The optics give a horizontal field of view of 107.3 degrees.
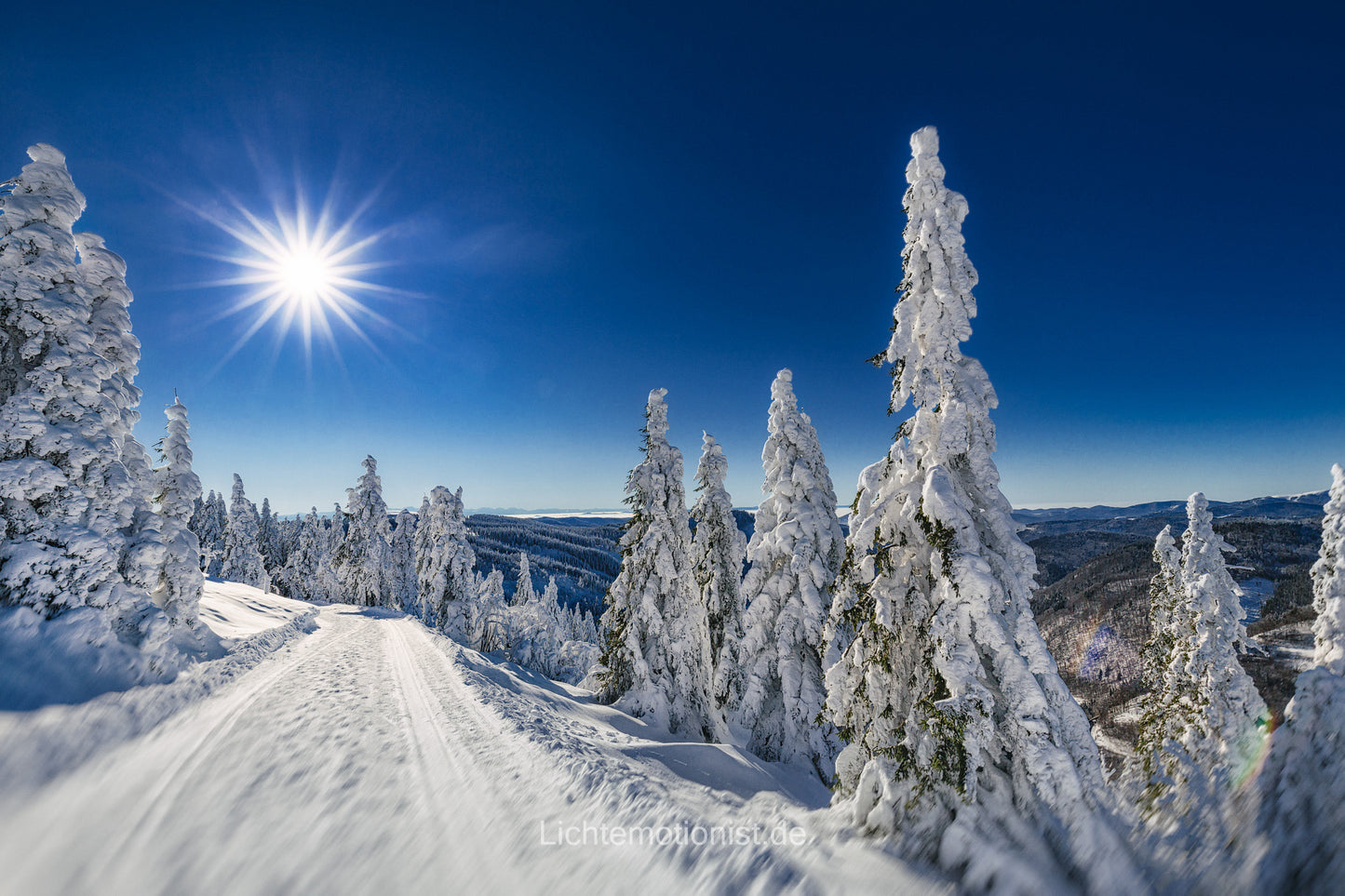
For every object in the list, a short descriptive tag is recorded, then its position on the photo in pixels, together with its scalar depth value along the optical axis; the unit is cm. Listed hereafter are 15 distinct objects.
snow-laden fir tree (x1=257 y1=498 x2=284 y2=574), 9027
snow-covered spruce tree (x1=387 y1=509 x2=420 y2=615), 4953
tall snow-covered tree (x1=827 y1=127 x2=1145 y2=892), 493
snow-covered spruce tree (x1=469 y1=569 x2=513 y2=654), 3788
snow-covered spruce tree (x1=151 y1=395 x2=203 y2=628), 1655
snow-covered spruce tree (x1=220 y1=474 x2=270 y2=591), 5922
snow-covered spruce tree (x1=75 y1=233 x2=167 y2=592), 1280
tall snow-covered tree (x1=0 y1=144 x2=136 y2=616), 1093
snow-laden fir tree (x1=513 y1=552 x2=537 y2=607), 6941
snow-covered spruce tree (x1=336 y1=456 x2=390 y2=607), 4775
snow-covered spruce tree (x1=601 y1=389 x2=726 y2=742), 2041
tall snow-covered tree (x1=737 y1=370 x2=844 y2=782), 1542
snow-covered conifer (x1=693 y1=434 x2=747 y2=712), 2064
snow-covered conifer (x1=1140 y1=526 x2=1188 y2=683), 2475
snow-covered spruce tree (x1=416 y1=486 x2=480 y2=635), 3731
